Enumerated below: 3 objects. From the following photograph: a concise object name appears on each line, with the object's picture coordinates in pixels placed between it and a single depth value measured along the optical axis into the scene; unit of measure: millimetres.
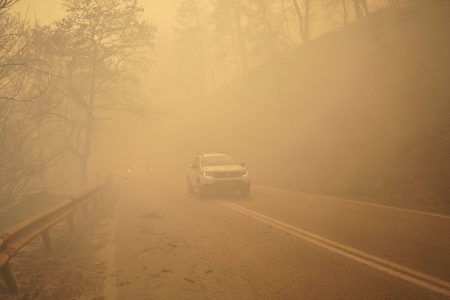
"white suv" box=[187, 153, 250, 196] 16094
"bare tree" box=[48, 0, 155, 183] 23266
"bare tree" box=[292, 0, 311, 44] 29359
